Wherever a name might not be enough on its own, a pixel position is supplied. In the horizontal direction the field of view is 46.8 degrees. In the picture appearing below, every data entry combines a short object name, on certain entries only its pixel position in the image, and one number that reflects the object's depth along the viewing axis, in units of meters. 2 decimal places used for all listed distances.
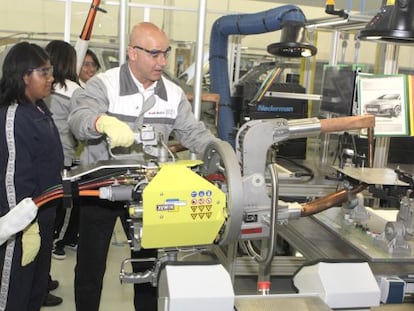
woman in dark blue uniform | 2.03
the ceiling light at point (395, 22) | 1.79
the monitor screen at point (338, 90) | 3.33
